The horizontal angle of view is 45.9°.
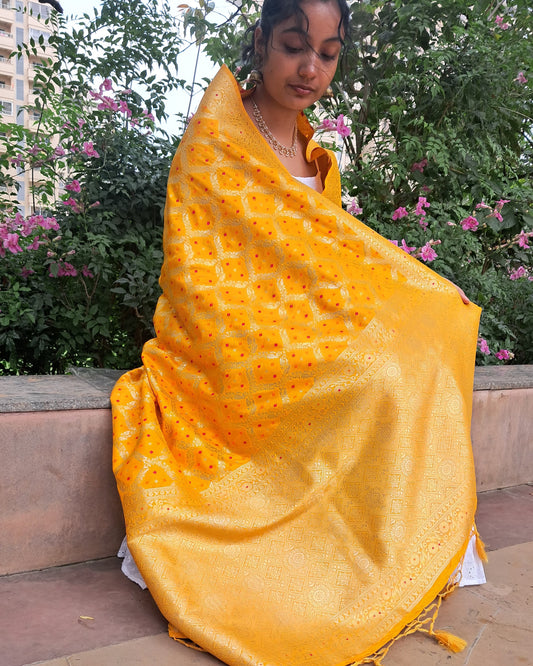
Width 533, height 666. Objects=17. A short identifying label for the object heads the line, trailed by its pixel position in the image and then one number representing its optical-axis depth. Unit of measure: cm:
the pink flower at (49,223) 264
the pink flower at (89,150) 273
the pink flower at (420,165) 361
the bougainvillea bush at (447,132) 341
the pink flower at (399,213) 341
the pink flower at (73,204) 272
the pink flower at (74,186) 272
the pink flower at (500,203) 356
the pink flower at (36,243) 272
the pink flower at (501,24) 373
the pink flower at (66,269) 266
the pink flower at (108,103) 290
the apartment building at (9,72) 5094
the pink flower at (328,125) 309
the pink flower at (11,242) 262
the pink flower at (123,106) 297
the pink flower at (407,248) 308
